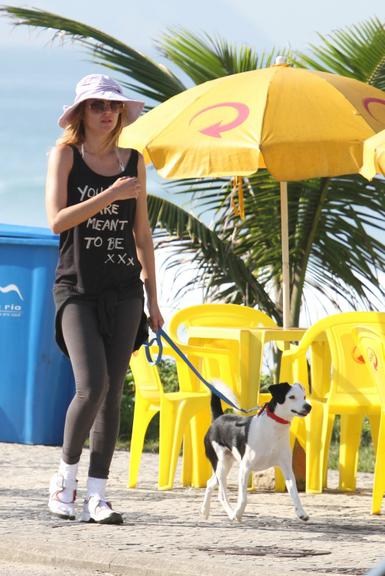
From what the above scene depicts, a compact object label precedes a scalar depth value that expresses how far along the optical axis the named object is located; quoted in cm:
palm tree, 2659
